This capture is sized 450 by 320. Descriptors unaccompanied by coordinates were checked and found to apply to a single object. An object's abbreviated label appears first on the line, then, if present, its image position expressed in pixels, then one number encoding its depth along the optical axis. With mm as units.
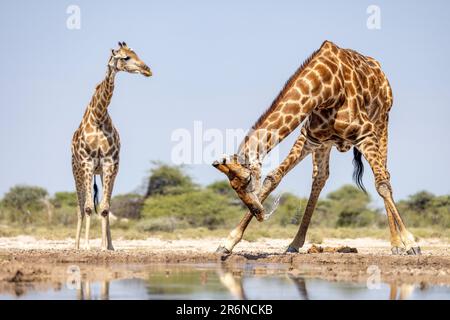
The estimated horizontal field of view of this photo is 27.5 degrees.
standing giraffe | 14812
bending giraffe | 12250
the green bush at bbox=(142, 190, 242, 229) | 34250
